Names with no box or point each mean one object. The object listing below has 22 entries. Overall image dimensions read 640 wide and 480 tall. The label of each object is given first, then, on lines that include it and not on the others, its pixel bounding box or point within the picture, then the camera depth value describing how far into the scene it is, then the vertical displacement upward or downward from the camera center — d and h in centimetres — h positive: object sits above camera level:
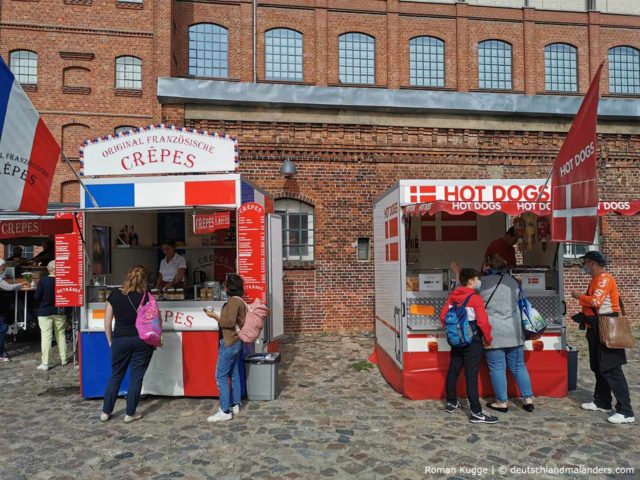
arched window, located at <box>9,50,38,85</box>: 1692 +717
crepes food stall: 625 +58
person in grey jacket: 547 -100
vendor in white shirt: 792 -13
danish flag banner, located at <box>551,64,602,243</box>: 469 +77
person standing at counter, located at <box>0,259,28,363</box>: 852 -54
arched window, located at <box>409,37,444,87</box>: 1491 +631
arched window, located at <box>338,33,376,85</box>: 1452 +629
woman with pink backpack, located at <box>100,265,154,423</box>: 529 -97
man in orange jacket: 516 -91
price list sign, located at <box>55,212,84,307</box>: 704 -13
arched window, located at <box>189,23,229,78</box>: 1448 +650
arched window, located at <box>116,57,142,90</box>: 1747 +708
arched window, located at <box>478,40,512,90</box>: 1509 +624
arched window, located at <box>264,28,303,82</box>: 1437 +632
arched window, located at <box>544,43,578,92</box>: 1529 +622
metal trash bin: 617 -162
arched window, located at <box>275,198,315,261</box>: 1170 +74
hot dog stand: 582 -42
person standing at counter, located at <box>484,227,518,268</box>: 696 +12
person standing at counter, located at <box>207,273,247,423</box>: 544 -102
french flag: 458 +114
